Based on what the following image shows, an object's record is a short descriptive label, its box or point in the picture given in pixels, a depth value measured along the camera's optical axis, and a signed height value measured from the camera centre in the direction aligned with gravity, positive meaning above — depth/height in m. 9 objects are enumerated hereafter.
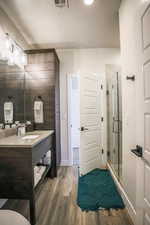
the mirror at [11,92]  1.73 +0.36
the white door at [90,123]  2.19 -0.20
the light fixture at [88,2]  1.40 +1.38
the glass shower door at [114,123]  2.01 -0.20
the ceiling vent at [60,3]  1.36 +1.33
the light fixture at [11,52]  1.62 +0.98
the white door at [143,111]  0.81 +0.01
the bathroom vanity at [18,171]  1.27 -0.65
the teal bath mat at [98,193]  1.50 -1.20
